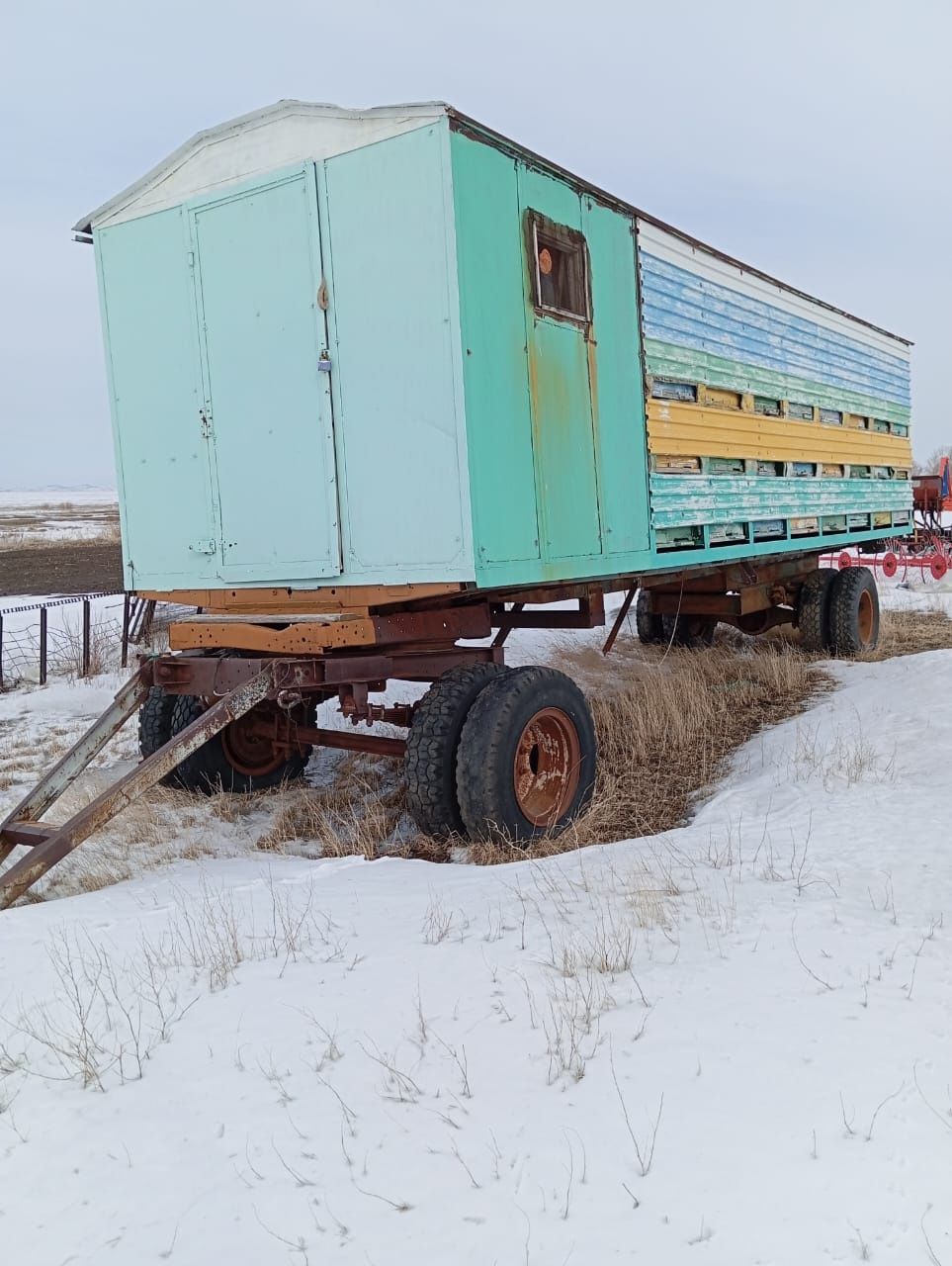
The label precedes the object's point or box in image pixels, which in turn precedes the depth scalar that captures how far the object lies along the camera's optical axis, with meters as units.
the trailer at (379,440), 4.66
